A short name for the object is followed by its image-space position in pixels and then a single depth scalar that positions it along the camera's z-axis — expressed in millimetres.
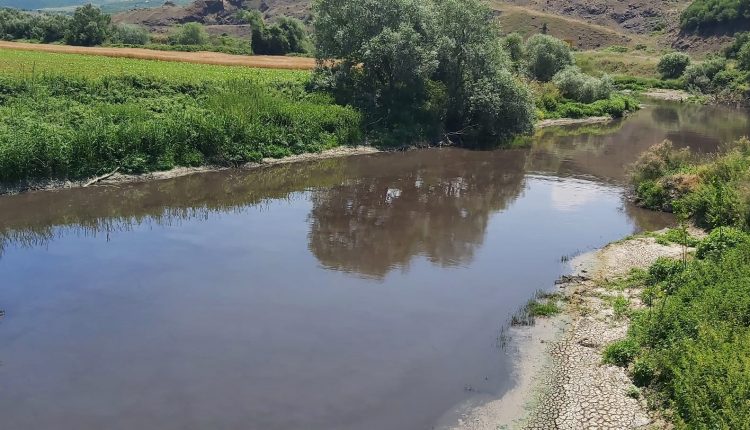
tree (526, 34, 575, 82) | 69625
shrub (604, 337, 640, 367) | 14820
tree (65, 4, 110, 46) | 71000
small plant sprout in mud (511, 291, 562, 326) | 17734
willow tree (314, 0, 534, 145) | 42250
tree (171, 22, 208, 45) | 87144
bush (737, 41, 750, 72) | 86519
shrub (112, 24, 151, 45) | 78969
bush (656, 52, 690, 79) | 97369
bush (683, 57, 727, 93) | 90062
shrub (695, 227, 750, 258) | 19109
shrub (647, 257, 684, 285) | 18722
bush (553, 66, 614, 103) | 64375
